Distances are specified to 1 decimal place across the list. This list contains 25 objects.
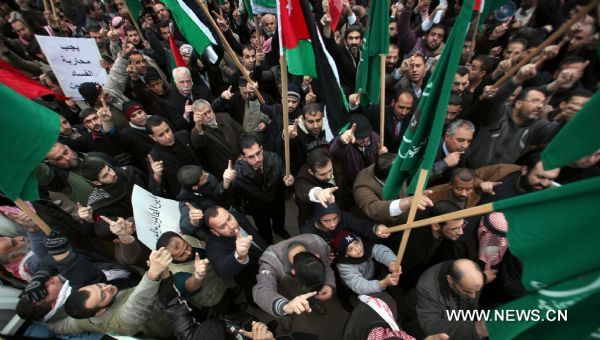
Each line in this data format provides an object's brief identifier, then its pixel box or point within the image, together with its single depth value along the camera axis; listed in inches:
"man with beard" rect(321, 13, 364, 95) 166.7
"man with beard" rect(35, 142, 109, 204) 127.8
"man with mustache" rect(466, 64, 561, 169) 132.0
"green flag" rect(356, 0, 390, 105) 125.9
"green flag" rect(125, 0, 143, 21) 208.4
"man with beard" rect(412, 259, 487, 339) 87.9
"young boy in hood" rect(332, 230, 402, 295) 106.1
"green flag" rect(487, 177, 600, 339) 56.6
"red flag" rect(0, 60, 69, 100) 135.7
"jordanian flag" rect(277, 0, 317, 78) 115.3
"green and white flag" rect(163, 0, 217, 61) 159.9
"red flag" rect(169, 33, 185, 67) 179.3
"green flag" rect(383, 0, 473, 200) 70.9
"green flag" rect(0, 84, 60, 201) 85.7
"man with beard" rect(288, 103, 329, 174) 142.6
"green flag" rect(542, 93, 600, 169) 57.1
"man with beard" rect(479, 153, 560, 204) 106.7
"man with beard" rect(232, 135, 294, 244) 129.6
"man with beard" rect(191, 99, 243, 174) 152.6
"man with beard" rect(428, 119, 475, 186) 127.0
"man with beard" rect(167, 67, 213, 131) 176.1
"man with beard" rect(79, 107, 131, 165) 161.9
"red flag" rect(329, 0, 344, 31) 179.9
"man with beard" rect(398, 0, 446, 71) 202.8
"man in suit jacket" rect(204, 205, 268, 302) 105.9
